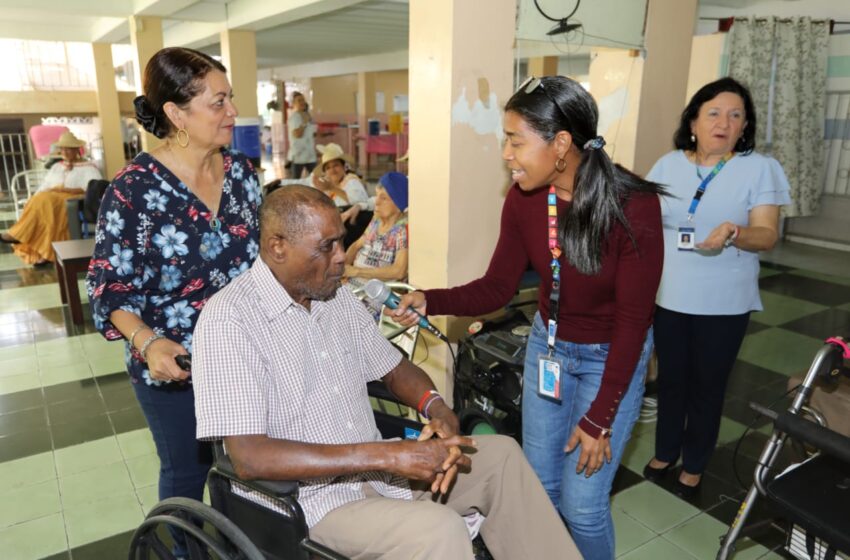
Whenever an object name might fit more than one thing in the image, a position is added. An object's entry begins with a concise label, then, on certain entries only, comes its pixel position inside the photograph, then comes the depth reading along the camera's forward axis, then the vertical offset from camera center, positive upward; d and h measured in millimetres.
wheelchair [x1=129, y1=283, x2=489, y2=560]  1271 -844
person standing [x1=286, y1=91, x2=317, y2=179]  9422 -97
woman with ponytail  1451 -405
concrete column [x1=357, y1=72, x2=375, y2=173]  16438 +915
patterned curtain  6180 +549
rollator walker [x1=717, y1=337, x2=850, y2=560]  1561 -971
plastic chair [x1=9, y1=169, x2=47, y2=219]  7336 -814
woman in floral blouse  1571 -289
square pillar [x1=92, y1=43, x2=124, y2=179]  10750 +381
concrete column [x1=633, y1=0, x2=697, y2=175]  3014 +304
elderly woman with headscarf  3172 -560
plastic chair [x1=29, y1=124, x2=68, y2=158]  10242 -110
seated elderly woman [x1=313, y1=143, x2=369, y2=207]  4984 -383
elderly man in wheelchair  1314 -678
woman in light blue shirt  2168 -371
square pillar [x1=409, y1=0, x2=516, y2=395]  2439 +12
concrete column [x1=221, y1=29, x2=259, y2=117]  8258 +917
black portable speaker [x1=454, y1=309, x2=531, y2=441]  2387 -962
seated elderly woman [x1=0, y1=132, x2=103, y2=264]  6344 -802
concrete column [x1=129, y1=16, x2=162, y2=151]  7918 +1187
